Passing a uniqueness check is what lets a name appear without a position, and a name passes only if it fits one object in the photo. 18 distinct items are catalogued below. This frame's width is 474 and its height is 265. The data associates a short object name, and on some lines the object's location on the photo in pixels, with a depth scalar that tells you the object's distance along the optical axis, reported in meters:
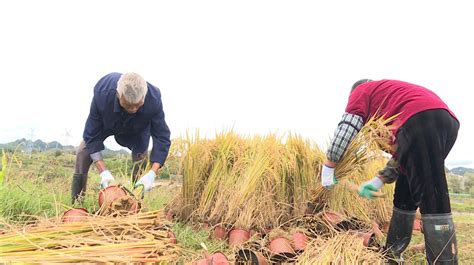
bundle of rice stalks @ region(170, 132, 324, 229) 3.54
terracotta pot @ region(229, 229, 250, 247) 3.22
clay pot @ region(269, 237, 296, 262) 2.60
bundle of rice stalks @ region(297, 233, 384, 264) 2.33
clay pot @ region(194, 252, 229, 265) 2.19
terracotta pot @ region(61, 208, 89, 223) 2.50
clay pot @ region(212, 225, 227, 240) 3.48
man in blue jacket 3.70
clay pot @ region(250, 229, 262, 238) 3.31
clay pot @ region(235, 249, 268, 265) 2.41
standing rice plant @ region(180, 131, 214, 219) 3.96
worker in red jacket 2.64
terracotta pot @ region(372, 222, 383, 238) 3.43
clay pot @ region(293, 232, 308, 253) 2.73
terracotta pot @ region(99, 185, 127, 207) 2.80
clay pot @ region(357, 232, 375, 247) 2.84
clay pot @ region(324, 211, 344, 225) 3.20
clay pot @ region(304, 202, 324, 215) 3.68
